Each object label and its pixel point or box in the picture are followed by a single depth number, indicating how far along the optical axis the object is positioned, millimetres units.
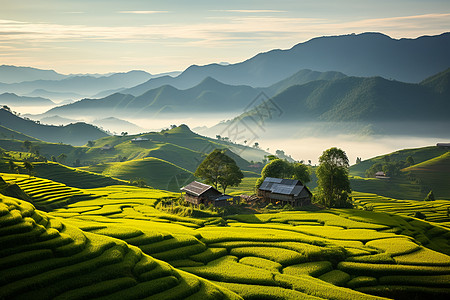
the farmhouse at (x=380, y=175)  189000
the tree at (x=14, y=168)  107375
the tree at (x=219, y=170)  79375
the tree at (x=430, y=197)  131050
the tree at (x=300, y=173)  83250
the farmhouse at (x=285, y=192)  71438
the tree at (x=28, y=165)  99662
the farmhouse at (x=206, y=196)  71188
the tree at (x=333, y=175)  73500
